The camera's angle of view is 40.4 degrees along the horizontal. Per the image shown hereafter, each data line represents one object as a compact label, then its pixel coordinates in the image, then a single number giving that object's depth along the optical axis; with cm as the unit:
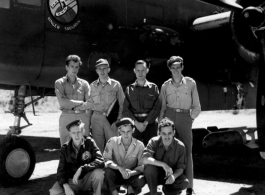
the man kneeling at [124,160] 423
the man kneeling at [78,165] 404
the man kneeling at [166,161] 419
